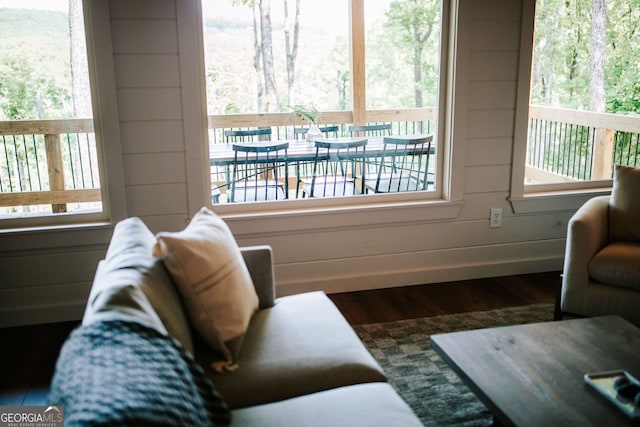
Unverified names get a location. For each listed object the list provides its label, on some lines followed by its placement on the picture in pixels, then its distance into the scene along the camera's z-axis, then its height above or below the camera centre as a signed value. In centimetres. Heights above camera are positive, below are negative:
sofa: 107 -65
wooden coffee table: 162 -91
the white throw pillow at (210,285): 173 -60
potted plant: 343 -14
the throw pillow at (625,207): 297 -62
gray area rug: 226 -126
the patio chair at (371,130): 355 -23
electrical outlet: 373 -84
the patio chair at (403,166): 363 -47
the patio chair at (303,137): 346 -27
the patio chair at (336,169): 350 -47
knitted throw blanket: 99 -54
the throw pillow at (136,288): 136 -50
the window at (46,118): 299 -12
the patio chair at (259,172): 338 -47
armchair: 270 -83
